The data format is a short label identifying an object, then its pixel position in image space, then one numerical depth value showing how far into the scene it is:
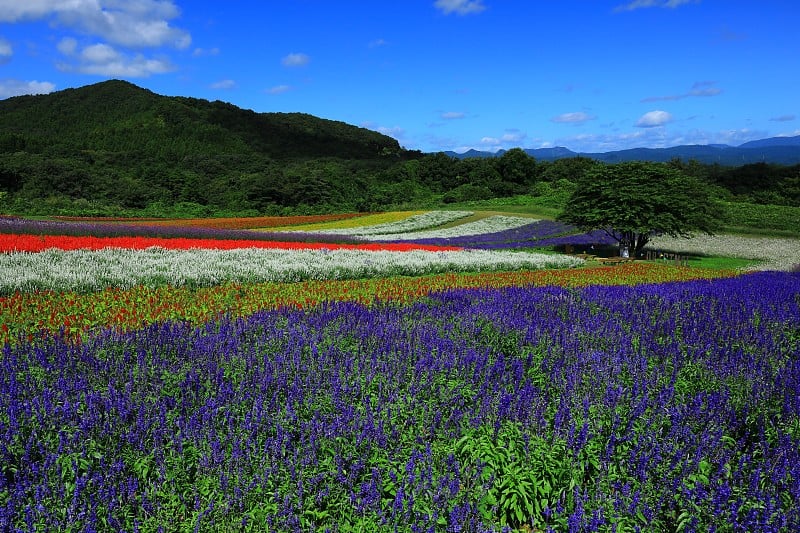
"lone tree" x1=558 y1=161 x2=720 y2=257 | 24.17
